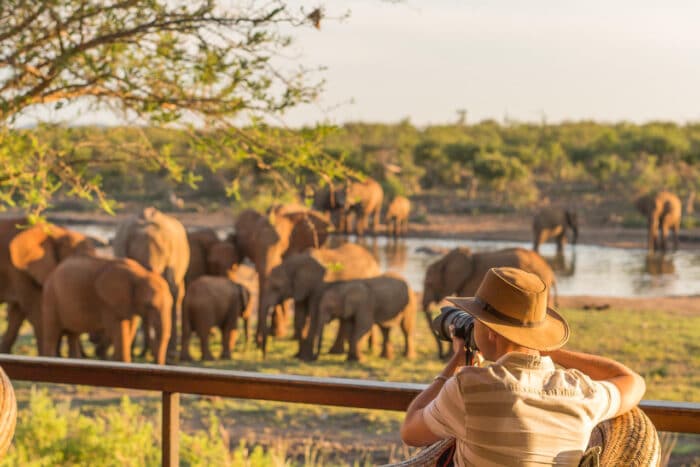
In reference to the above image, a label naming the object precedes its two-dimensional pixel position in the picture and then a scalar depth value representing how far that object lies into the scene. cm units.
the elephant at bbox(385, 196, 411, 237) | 2958
